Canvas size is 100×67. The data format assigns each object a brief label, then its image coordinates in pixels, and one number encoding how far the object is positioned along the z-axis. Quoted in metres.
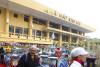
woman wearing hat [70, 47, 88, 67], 1.29
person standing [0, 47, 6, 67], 3.38
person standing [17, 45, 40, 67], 2.27
